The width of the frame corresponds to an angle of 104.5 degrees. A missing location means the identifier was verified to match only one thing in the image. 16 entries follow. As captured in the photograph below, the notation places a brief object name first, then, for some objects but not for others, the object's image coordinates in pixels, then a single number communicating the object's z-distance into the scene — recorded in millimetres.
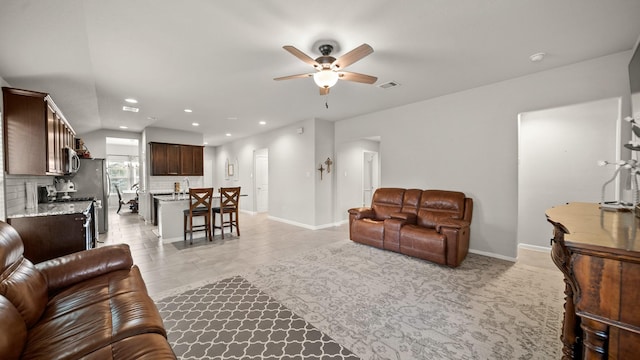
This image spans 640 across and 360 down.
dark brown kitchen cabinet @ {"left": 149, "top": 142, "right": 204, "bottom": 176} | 6879
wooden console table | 941
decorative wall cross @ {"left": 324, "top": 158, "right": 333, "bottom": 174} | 6109
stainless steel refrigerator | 5398
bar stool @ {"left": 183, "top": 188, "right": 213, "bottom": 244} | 4652
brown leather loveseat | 3420
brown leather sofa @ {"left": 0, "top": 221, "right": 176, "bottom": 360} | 1137
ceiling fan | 2217
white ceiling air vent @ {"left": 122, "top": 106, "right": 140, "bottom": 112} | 4790
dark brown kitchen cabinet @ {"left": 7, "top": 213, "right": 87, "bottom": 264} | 2684
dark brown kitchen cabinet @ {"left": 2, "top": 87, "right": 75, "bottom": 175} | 2789
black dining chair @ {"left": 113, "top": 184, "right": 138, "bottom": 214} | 8451
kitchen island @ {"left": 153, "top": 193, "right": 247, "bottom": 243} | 4809
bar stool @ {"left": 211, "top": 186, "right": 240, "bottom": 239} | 5008
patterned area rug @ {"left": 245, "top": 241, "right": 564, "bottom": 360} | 1879
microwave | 4069
